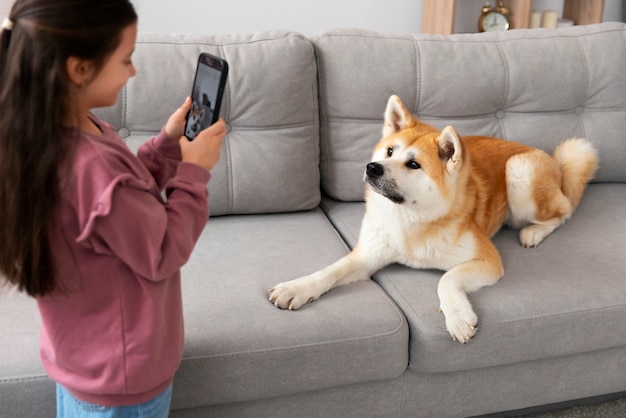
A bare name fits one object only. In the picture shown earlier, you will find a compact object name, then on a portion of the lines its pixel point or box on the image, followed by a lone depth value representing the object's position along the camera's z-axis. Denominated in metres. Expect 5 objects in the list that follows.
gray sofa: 1.40
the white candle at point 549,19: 2.90
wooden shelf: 2.69
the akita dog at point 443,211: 1.54
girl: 0.82
